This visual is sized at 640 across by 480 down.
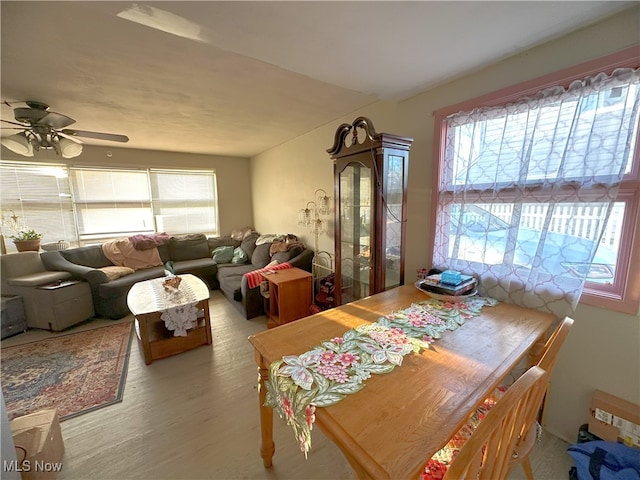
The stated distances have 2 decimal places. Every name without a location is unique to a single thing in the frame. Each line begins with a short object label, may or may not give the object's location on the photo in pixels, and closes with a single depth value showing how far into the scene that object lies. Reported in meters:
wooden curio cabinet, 1.75
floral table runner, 0.80
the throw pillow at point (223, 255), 4.38
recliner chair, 2.71
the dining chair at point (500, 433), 0.55
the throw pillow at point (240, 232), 4.91
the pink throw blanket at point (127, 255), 3.74
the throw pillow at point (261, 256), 3.74
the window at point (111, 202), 3.89
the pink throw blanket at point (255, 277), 2.98
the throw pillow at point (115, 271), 3.26
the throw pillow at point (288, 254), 3.36
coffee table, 2.20
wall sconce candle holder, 3.11
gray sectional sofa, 3.05
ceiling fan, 2.10
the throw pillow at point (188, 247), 4.32
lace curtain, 1.17
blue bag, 1.11
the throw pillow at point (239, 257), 4.27
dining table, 0.65
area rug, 1.78
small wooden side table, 2.72
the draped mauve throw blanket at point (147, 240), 3.91
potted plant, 3.14
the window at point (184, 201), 4.51
